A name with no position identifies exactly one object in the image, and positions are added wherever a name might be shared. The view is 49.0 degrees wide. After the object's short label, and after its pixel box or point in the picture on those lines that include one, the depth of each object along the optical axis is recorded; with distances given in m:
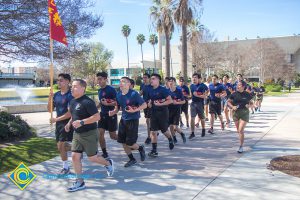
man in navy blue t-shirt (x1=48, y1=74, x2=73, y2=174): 6.05
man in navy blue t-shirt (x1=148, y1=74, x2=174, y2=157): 7.51
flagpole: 6.41
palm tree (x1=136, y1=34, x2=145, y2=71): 82.88
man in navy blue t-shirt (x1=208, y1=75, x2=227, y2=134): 10.85
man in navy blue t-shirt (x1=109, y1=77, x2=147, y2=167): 6.54
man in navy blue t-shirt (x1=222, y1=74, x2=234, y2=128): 13.62
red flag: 7.31
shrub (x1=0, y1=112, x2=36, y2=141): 9.29
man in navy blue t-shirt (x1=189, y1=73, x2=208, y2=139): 9.82
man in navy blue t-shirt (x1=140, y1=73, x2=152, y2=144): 8.76
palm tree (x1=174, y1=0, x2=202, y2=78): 22.55
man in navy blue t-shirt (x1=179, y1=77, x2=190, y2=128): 10.94
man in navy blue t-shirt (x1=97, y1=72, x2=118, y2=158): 7.17
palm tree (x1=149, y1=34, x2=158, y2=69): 82.75
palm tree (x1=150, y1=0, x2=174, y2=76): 26.57
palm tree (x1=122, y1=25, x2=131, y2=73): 76.12
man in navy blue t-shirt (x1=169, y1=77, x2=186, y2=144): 9.01
